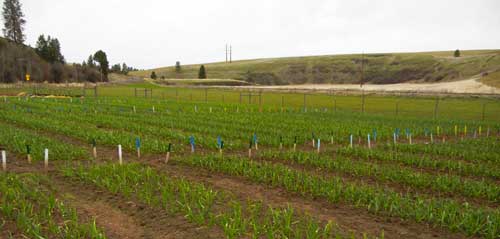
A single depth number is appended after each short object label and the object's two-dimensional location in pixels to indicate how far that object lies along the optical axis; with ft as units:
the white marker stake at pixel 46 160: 35.53
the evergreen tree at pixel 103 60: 362.12
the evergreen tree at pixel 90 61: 422.61
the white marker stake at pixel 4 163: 34.39
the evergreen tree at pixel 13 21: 360.89
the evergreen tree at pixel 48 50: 354.95
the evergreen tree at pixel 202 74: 425.11
